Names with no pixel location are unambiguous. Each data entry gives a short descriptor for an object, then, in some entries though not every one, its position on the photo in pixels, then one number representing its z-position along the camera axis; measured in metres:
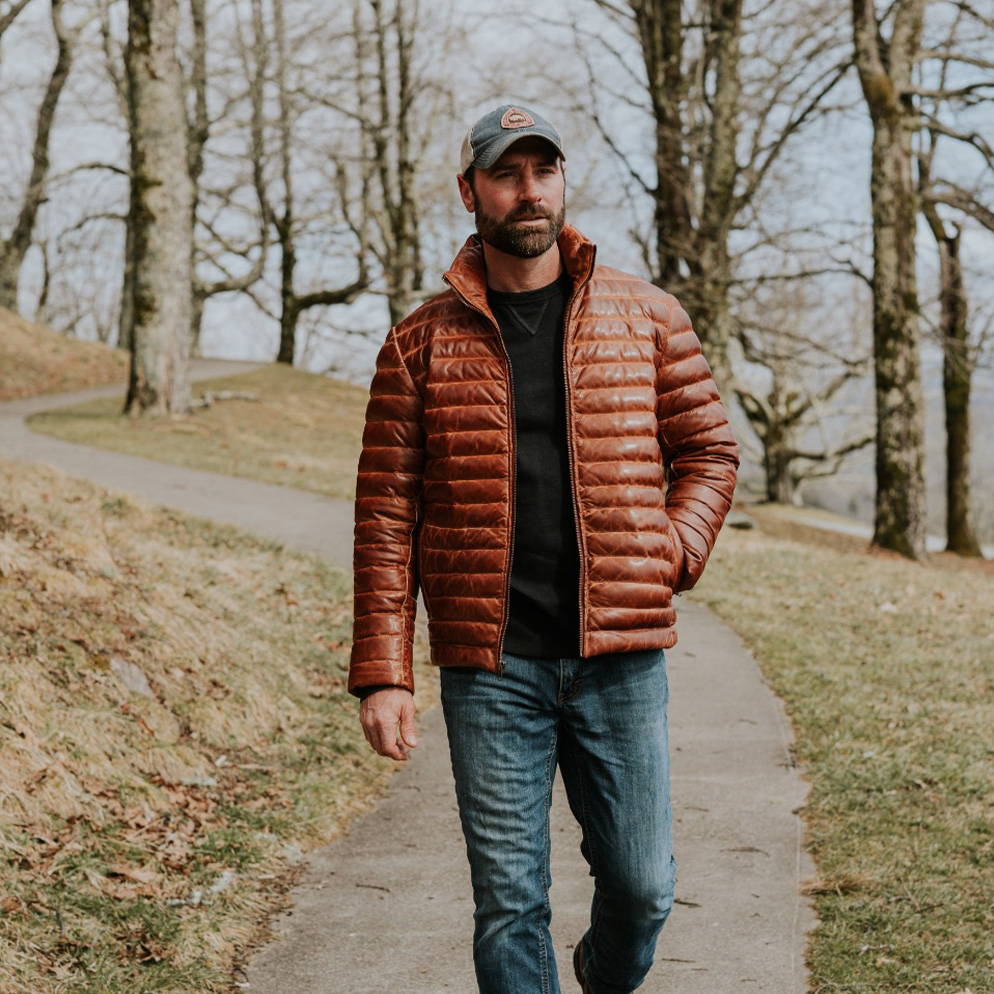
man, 3.02
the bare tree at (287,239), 30.67
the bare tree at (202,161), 30.17
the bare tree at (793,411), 36.09
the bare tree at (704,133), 17.97
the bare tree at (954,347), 20.48
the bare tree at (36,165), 29.95
